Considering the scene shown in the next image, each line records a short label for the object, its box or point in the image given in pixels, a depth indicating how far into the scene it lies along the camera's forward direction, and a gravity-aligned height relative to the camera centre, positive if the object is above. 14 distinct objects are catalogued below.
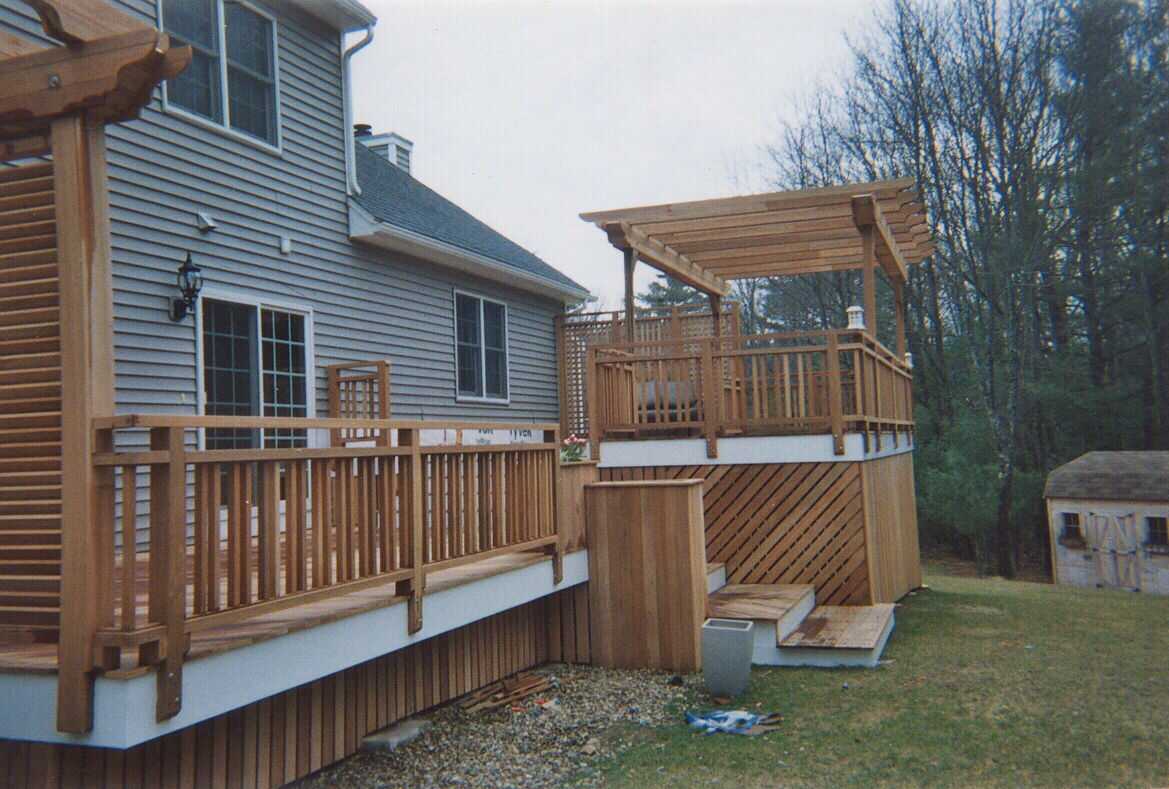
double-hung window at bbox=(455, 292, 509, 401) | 11.58 +1.40
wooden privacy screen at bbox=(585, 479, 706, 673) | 6.95 -0.94
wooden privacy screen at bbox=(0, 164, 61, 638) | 3.41 +0.27
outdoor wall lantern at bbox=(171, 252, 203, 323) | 7.15 +1.39
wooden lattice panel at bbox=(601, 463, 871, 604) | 8.50 -0.77
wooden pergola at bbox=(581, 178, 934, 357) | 9.29 +2.41
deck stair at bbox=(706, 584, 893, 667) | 6.99 -1.51
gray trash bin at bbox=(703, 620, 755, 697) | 6.10 -1.39
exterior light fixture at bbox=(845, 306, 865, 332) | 9.41 +1.26
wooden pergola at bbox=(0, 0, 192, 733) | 3.21 +0.90
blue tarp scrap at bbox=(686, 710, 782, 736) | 5.51 -1.66
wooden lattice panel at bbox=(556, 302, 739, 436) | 14.37 +1.73
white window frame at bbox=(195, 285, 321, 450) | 7.33 +1.11
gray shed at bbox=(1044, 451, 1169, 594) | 17.70 -1.80
